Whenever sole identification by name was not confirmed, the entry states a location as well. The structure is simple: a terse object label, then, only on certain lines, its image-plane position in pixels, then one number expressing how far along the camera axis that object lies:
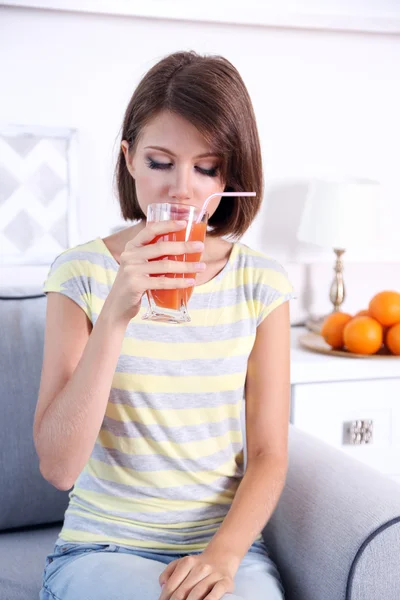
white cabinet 2.02
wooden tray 2.08
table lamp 2.25
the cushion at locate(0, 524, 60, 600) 1.39
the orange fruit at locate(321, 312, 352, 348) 2.15
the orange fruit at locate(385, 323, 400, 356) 2.07
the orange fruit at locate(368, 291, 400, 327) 2.05
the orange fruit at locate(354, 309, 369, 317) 2.14
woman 1.13
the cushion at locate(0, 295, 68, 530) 1.61
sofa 1.20
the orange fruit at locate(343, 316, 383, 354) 2.06
